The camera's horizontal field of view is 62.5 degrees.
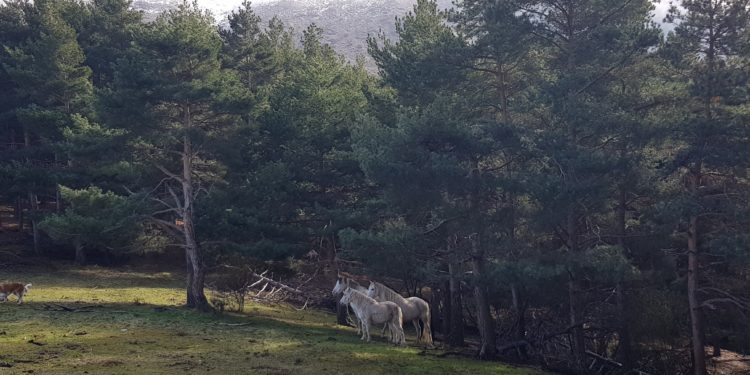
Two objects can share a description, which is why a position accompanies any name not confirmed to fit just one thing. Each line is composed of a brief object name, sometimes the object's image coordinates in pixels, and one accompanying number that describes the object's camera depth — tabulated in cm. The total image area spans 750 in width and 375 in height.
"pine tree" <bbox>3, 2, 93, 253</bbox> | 3625
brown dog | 2365
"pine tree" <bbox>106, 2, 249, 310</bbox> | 2353
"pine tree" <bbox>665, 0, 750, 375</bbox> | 1822
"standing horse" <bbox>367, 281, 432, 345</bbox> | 2178
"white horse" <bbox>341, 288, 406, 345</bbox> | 2033
